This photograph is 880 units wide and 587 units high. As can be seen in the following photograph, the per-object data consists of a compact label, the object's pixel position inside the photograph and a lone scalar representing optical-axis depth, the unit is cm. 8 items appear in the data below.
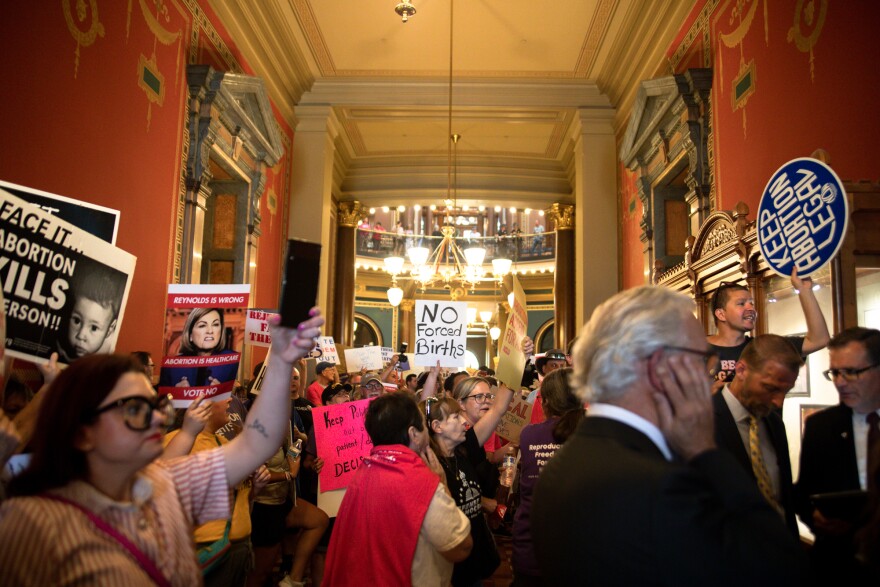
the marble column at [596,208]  1040
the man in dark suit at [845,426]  223
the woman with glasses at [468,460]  297
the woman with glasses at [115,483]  138
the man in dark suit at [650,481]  119
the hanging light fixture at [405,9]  755
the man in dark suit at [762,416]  226
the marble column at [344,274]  1366
